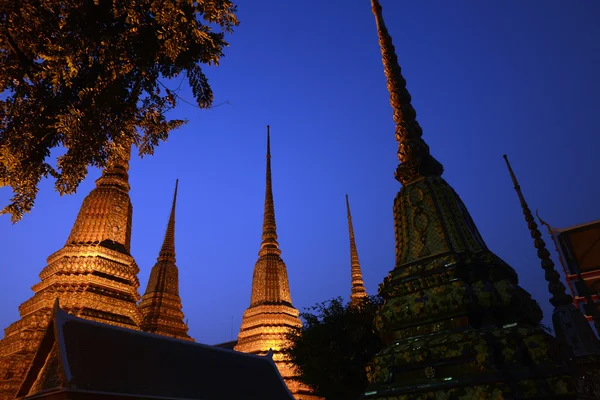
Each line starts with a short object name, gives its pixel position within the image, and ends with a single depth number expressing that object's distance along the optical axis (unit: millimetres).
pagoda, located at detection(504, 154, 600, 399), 9383
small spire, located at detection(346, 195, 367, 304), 28062
